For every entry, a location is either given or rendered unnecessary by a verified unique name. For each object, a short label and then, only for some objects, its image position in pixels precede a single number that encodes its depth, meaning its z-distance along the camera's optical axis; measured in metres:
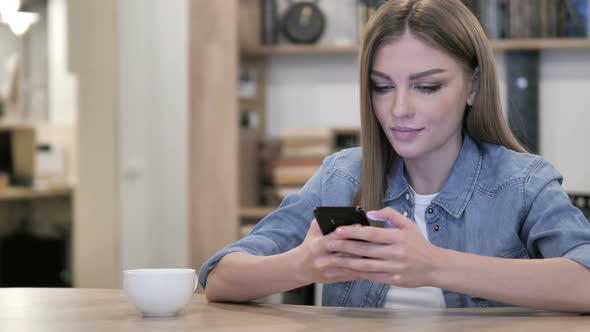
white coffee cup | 1.33
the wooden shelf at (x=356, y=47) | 3.51
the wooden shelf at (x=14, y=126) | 5.59
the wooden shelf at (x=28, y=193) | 5.34
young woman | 1.35
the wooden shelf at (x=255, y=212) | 3.59
